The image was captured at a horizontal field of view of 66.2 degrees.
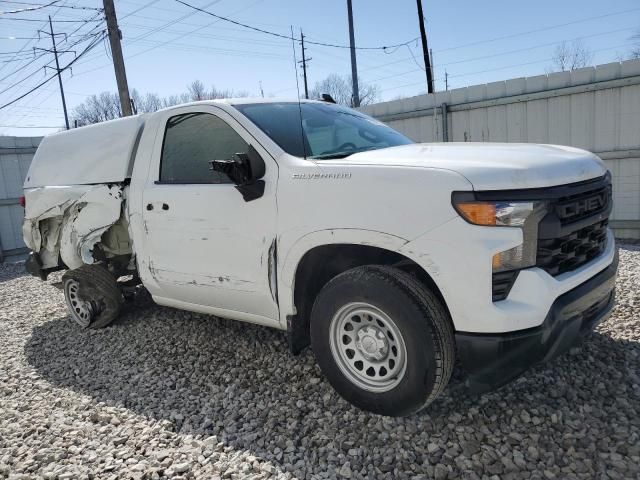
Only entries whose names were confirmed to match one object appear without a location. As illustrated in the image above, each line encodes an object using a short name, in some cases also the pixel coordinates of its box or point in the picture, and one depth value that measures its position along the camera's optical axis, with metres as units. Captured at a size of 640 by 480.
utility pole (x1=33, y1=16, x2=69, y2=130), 35.96
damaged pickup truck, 2.38
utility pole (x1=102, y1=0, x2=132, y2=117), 11.76
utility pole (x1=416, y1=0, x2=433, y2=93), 19.25
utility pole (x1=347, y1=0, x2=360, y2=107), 20.39
